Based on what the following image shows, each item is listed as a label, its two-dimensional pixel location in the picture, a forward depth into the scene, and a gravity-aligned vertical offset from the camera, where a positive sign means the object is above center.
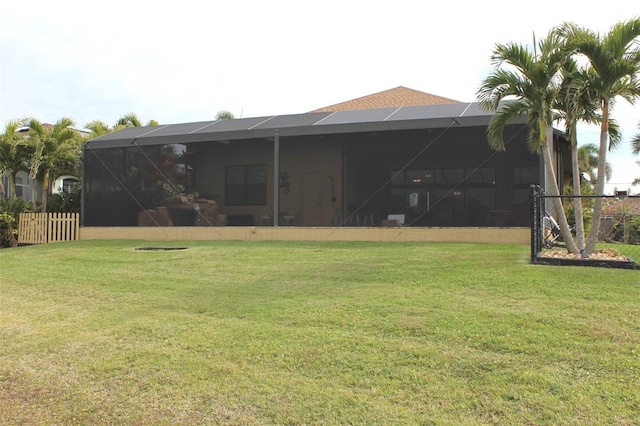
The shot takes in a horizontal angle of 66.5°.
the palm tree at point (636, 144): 23.19 +3.74
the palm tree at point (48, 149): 16.55 +2.06
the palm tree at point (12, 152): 16.62 +1.88
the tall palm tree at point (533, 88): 8.20 +2.27
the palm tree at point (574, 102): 8.42 +2.11
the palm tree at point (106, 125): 19.45 +3.55
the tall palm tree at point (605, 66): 7.69 +2.47
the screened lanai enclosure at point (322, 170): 11.81 +1.19
